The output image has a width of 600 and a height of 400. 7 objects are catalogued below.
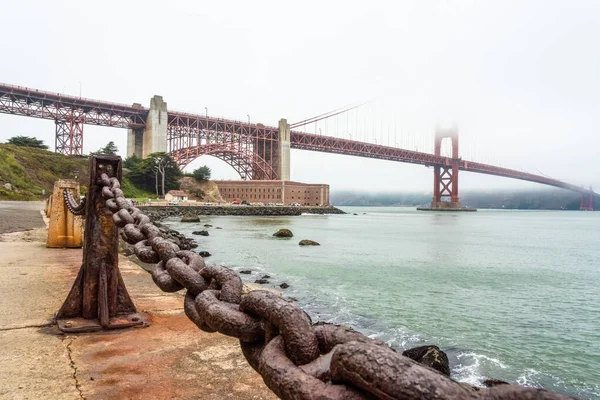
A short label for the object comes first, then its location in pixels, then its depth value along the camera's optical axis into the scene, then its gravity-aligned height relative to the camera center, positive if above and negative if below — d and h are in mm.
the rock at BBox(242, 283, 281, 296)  9031 -1698
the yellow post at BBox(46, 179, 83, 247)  6898 -302
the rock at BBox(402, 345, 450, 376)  4785 -1667
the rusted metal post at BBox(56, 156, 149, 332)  2852 -457
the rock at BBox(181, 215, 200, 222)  34250 -1057
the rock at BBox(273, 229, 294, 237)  24316 -1517
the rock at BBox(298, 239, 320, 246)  20470 -1722
